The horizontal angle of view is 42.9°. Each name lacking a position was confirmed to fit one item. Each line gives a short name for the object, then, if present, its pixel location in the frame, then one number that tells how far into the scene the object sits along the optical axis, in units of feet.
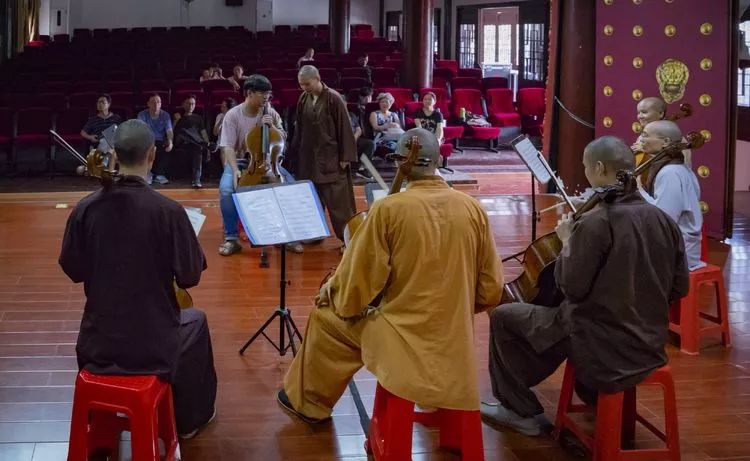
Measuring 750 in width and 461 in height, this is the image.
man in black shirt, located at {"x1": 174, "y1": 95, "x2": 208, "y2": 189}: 31.76
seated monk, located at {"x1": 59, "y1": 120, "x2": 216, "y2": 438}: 9.98
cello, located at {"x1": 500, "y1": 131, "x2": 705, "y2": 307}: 12.09
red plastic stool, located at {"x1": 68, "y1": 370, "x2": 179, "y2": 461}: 9.96
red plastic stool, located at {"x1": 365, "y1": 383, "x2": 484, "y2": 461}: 10.36
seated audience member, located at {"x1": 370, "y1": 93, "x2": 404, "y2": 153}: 32.96
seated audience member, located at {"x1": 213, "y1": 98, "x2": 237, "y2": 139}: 28.04
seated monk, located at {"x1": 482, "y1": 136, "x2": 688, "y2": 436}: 10.36
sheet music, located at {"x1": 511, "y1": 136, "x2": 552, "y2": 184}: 17.33
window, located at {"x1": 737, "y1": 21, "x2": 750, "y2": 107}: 32.99
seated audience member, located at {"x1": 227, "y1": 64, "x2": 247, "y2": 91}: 39.45
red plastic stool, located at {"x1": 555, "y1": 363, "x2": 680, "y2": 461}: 10.81
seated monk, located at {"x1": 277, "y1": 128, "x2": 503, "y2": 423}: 10.09
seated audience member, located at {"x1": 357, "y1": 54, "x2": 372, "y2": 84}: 43.34
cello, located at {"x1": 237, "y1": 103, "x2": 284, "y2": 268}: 19.94
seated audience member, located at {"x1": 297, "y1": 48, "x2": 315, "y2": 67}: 47.42
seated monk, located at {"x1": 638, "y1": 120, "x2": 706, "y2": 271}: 14.28
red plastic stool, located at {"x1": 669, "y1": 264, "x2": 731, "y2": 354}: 15.34
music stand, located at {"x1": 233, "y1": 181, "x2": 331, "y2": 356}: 13.47
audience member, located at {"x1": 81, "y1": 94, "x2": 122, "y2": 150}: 32.32
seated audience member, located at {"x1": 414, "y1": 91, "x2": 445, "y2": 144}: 31.19
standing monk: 21.30
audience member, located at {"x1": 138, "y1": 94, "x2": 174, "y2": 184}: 31.81
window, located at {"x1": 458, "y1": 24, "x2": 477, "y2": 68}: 56.90
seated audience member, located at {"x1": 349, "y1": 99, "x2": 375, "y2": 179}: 33.00
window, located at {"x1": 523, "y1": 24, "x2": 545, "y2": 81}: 50.34
